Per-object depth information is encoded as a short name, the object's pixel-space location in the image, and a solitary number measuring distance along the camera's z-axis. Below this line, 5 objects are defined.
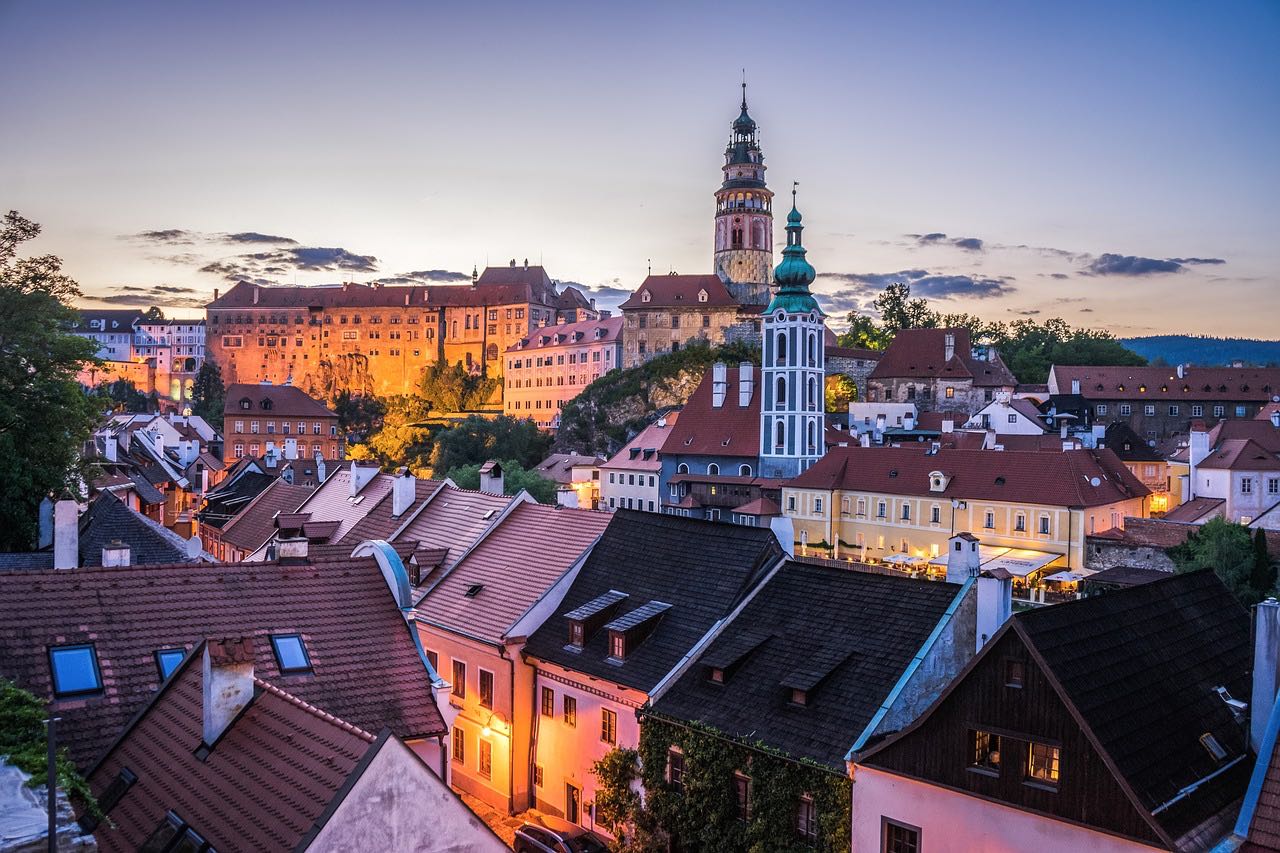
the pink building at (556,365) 121.44
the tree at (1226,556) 40.72
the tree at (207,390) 143.62
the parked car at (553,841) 20.31
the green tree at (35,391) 28.50
